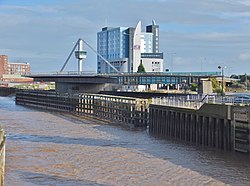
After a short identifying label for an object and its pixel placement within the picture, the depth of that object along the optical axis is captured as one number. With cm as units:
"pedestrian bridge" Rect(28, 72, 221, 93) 12600
